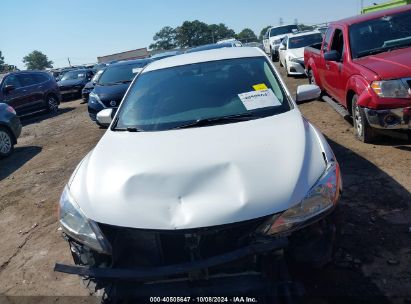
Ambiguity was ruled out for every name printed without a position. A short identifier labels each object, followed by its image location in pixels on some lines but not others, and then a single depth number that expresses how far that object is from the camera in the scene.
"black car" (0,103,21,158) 8.83
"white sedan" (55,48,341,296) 2.25
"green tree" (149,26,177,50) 111.32
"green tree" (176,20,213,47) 100.75
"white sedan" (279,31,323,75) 13.72
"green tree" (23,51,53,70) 114.62
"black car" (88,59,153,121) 9.95
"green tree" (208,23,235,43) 102.31
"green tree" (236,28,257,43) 95.62
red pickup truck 4.99
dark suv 13.55
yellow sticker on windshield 3.66
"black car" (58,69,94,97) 20.11
